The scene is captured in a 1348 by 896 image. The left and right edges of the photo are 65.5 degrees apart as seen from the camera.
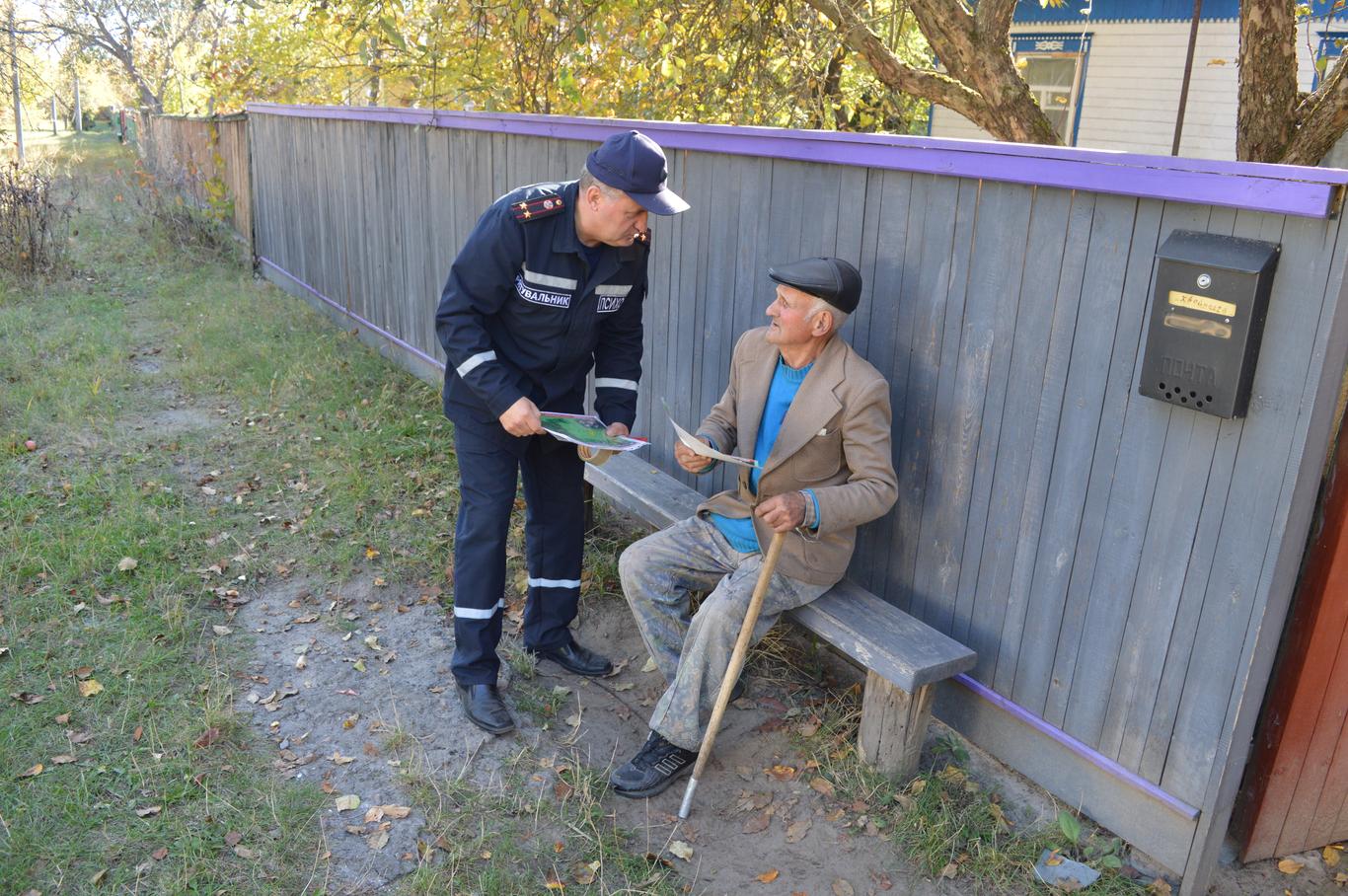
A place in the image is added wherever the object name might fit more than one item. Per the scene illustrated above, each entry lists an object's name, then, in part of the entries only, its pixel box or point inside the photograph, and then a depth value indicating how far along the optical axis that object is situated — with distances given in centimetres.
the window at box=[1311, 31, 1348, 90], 545
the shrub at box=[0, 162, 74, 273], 1073
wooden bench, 328
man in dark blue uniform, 359
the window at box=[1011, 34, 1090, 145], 1357
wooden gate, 285
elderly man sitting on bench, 334
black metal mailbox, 259
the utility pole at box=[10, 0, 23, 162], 2434
